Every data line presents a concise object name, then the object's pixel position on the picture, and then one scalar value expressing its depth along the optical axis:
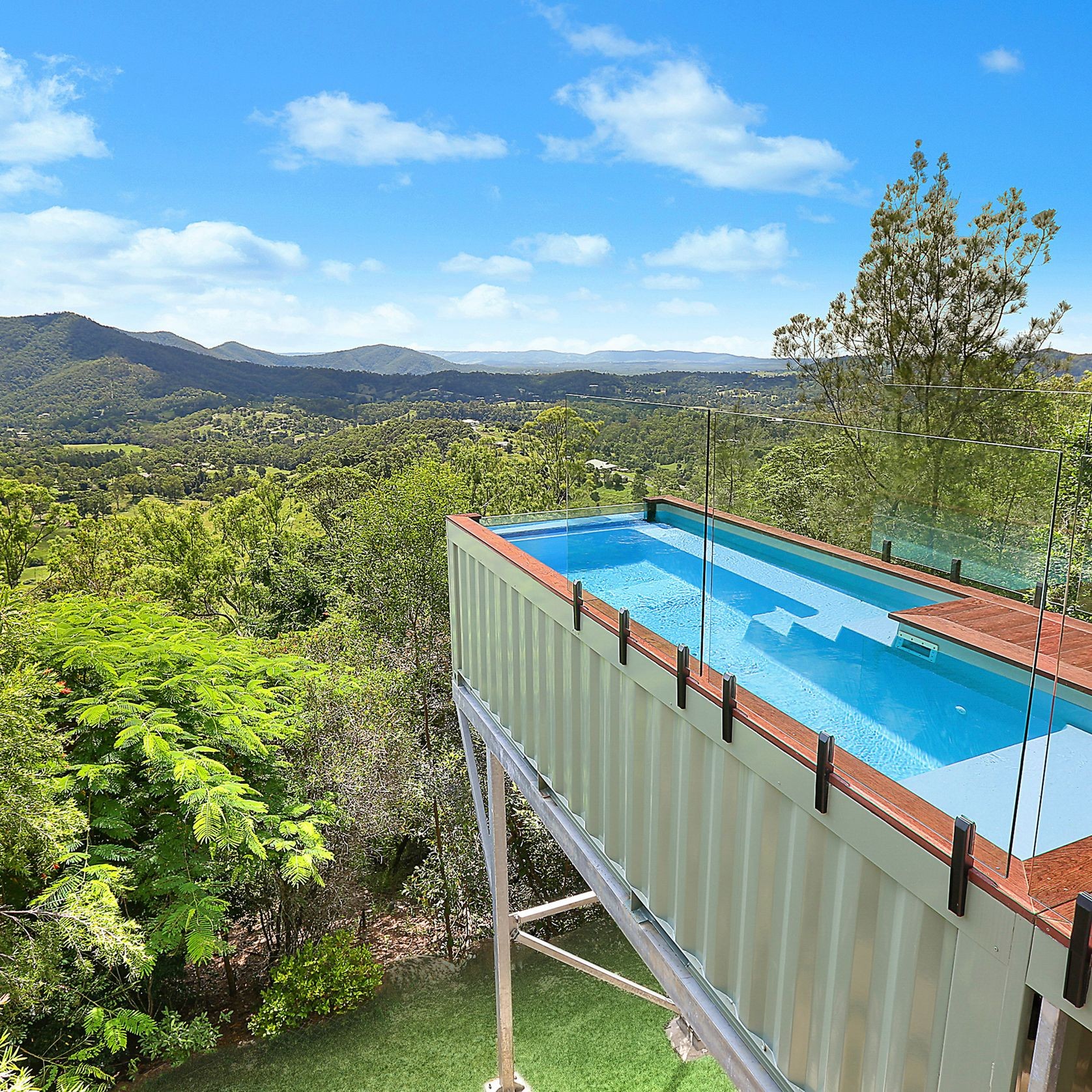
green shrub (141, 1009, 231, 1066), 5.56
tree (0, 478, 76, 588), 12.78
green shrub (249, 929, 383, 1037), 6.27
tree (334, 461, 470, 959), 9.76
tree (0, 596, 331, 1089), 4.64
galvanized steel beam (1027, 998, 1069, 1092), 1.33
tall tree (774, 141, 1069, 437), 8.84
